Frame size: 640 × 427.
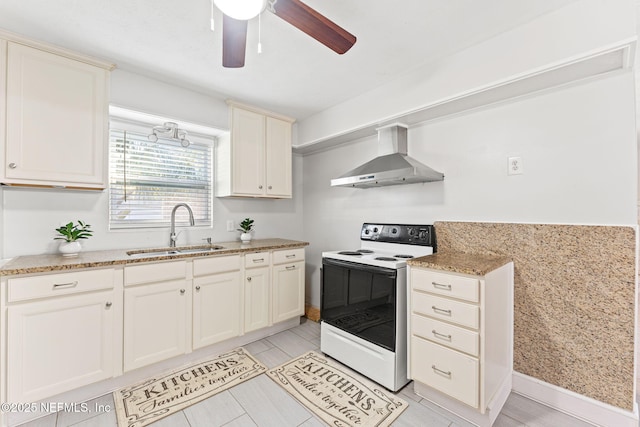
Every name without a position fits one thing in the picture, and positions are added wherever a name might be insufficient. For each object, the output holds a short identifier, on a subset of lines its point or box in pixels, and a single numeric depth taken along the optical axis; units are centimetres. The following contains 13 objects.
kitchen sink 225
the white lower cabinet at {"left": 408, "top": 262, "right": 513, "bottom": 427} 161
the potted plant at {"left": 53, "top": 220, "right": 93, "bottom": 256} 200
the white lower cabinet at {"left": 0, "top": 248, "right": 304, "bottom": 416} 164
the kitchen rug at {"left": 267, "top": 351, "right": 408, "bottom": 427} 174
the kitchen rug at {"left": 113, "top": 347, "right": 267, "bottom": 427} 175
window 247
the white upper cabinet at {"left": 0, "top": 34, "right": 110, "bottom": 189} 179
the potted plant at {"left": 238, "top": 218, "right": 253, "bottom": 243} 304
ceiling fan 116
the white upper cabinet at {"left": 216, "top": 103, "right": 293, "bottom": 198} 285
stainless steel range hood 223
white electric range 201
